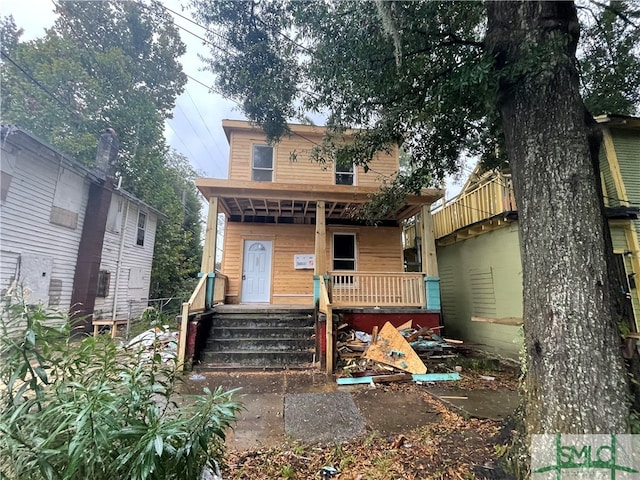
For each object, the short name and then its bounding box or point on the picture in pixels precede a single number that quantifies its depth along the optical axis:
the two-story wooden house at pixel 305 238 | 6.95
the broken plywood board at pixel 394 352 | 5.22
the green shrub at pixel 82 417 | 1.15
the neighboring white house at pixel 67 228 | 7.17
